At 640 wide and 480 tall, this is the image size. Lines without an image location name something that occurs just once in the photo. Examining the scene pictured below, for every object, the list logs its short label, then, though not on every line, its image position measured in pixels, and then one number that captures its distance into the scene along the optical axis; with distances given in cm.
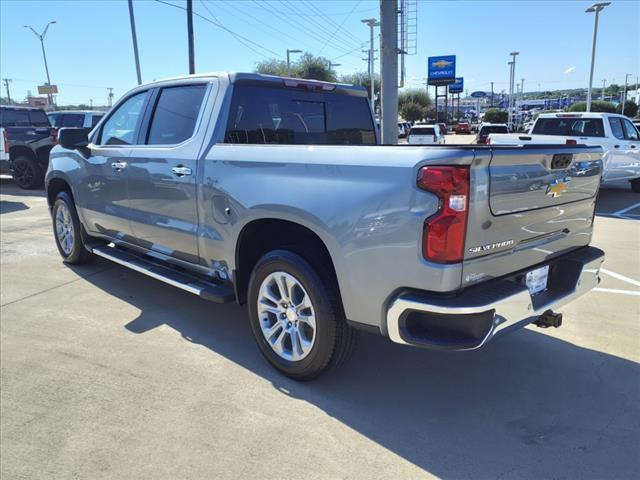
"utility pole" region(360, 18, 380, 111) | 2834
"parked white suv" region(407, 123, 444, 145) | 2239
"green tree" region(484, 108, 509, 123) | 5822
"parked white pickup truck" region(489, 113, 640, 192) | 1113
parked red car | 5209
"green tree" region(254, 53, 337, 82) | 5125
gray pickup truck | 244
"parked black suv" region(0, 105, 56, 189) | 1328
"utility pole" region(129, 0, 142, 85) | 2109
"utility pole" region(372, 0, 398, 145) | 973
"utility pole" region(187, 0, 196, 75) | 1945
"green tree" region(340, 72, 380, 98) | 5836
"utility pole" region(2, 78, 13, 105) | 8269
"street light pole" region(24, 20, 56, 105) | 3886
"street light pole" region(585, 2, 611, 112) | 2519
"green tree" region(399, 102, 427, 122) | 6694
